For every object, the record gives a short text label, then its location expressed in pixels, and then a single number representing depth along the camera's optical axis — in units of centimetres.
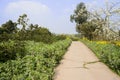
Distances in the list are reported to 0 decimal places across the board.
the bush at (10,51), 369
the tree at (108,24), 912
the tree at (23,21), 1181
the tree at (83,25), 1687
